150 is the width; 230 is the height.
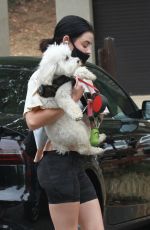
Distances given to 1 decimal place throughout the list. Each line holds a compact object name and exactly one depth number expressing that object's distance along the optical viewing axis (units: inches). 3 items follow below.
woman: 292.3
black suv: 329.0
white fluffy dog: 288.6
